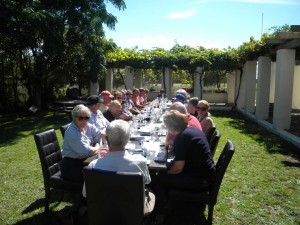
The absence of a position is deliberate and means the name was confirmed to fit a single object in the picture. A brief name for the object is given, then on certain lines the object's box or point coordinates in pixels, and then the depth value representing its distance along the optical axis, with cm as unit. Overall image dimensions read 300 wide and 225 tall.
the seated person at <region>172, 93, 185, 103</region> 769
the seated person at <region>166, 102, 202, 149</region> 420
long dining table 349
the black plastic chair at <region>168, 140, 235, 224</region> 332
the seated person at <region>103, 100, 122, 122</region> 597
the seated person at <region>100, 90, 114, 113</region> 701
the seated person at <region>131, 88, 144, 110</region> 1182
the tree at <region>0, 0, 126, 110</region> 1105
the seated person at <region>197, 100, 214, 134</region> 528
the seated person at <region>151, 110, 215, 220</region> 332
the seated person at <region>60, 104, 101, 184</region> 370
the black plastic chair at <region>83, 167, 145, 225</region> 234
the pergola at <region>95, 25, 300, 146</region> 938
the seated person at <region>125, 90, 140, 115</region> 1013
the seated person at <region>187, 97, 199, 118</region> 635
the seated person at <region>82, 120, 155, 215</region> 260
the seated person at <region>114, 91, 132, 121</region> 782
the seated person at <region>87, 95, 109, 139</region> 521
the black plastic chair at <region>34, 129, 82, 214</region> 367
